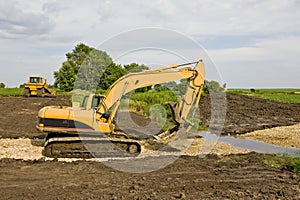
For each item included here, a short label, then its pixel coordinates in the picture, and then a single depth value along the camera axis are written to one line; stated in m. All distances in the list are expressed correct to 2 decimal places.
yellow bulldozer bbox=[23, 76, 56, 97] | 40.94
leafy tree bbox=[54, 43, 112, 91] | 56.59
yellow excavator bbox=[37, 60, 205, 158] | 10.46
